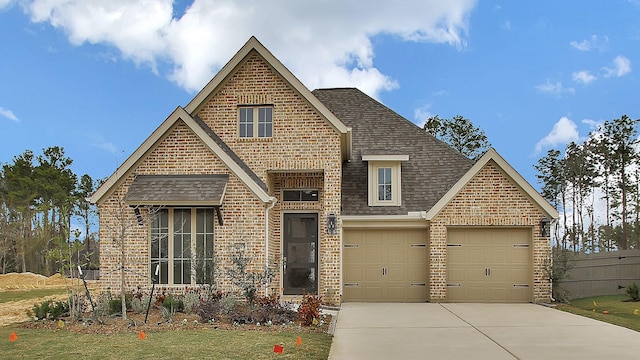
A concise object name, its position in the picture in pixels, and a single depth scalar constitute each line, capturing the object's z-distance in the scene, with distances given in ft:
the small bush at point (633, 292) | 58.44
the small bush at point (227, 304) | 42.06
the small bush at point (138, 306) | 43.31
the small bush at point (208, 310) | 40.40
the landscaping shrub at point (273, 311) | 40.11
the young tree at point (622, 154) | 94.58
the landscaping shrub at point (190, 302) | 43.19
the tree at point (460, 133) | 107.55
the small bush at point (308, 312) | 39.47
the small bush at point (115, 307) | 42.52
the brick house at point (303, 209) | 48.91
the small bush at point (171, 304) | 42.32
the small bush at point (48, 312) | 42.78
